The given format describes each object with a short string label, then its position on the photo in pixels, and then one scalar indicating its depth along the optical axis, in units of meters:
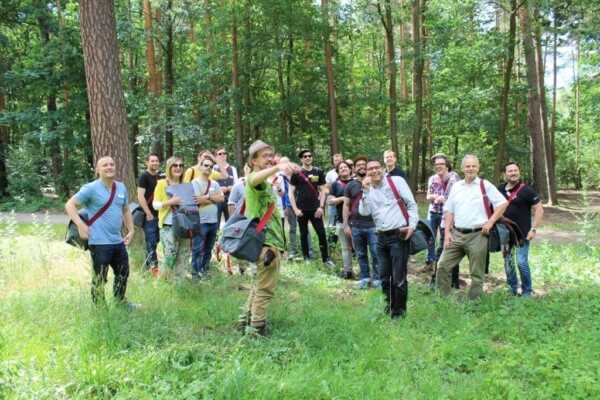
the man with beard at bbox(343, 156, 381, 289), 6.86
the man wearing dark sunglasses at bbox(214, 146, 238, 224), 8.05
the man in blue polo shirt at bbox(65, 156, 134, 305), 4.59
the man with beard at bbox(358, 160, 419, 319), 5.12
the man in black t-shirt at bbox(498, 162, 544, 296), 6.07
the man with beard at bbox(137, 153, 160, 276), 6.70
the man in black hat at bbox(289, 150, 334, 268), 8.05
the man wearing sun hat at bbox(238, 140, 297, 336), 4.23
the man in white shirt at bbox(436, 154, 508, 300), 5.61
